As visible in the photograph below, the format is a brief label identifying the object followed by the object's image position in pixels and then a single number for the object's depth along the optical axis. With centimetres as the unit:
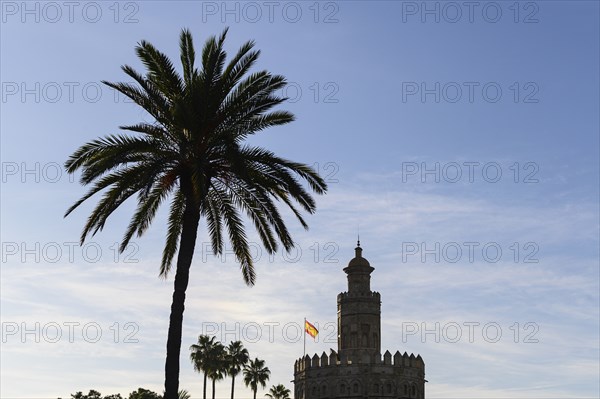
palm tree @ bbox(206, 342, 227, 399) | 7956
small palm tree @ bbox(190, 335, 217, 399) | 7944
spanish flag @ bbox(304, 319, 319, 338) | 8000
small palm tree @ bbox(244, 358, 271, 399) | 8588
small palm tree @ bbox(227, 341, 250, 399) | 8175
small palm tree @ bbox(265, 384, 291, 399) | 8950
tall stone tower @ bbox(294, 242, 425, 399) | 8269
